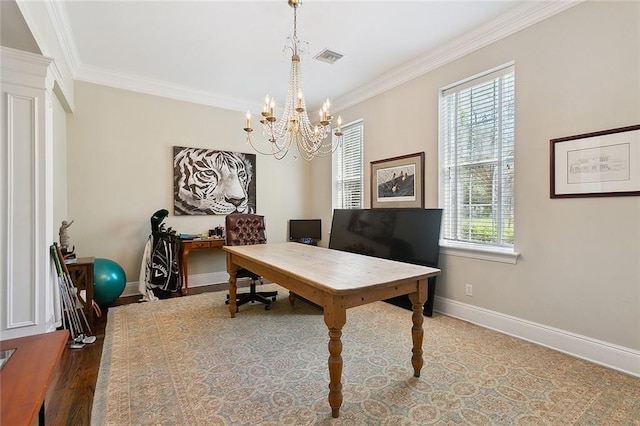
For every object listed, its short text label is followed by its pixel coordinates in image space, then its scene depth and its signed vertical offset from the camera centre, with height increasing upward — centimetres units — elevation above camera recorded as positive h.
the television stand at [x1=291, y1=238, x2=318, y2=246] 526 -50
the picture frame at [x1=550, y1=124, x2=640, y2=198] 214 +37
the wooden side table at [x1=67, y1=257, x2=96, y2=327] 298 -67
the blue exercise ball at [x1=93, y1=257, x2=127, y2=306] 338 -81
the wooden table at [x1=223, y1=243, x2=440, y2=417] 172 -43
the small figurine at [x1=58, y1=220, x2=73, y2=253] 316 -28
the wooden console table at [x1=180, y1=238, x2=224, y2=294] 411 -50
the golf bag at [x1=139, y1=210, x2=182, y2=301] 400 -71
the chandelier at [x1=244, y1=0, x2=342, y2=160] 243 +83
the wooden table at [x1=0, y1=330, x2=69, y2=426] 90 -58
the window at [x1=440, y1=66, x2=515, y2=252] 291 +53
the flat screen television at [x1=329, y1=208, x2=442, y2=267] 338 -27
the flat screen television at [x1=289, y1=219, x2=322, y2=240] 536 -29
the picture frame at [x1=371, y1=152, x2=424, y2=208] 367 +39
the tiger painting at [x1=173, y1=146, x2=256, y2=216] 449 +45
